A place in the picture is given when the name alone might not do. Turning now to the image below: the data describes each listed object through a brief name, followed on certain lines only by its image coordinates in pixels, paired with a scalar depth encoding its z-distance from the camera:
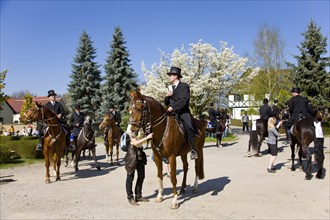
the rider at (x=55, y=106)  12.09
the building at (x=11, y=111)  68.78
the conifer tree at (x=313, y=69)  29.91
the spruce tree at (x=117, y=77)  37.50
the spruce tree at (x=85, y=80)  39.62
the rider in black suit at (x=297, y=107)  11.88
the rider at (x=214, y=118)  20.88
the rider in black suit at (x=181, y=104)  7.74
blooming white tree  30.89
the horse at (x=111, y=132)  14.30
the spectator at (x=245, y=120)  36.34
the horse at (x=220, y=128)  21.12
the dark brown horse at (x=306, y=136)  10.87
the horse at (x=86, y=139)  13.10
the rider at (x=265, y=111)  16.28
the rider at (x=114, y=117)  15.71
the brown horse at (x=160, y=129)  7.09
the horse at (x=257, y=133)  16.20
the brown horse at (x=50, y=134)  10.63
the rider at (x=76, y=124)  14.41
